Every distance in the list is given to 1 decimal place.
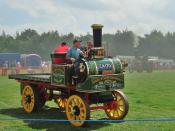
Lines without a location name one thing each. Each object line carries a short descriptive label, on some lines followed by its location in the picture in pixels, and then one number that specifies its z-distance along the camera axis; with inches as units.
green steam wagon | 329.4
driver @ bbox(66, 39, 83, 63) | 356.1
